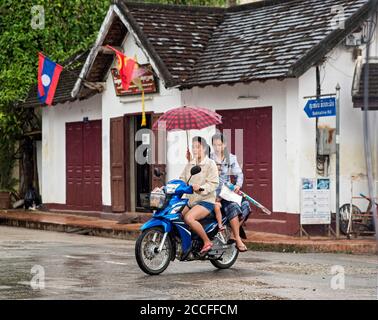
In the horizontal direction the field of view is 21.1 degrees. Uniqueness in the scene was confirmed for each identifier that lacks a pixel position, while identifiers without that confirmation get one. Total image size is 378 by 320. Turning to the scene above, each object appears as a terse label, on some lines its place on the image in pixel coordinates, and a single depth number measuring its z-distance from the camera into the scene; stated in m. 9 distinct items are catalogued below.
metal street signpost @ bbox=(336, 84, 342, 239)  18.83
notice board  19.08
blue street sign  18.33
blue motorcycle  12.80
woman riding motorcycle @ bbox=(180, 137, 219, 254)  13.09
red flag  23.44
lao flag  25.27
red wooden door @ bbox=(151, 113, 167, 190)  22.89
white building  19.67
